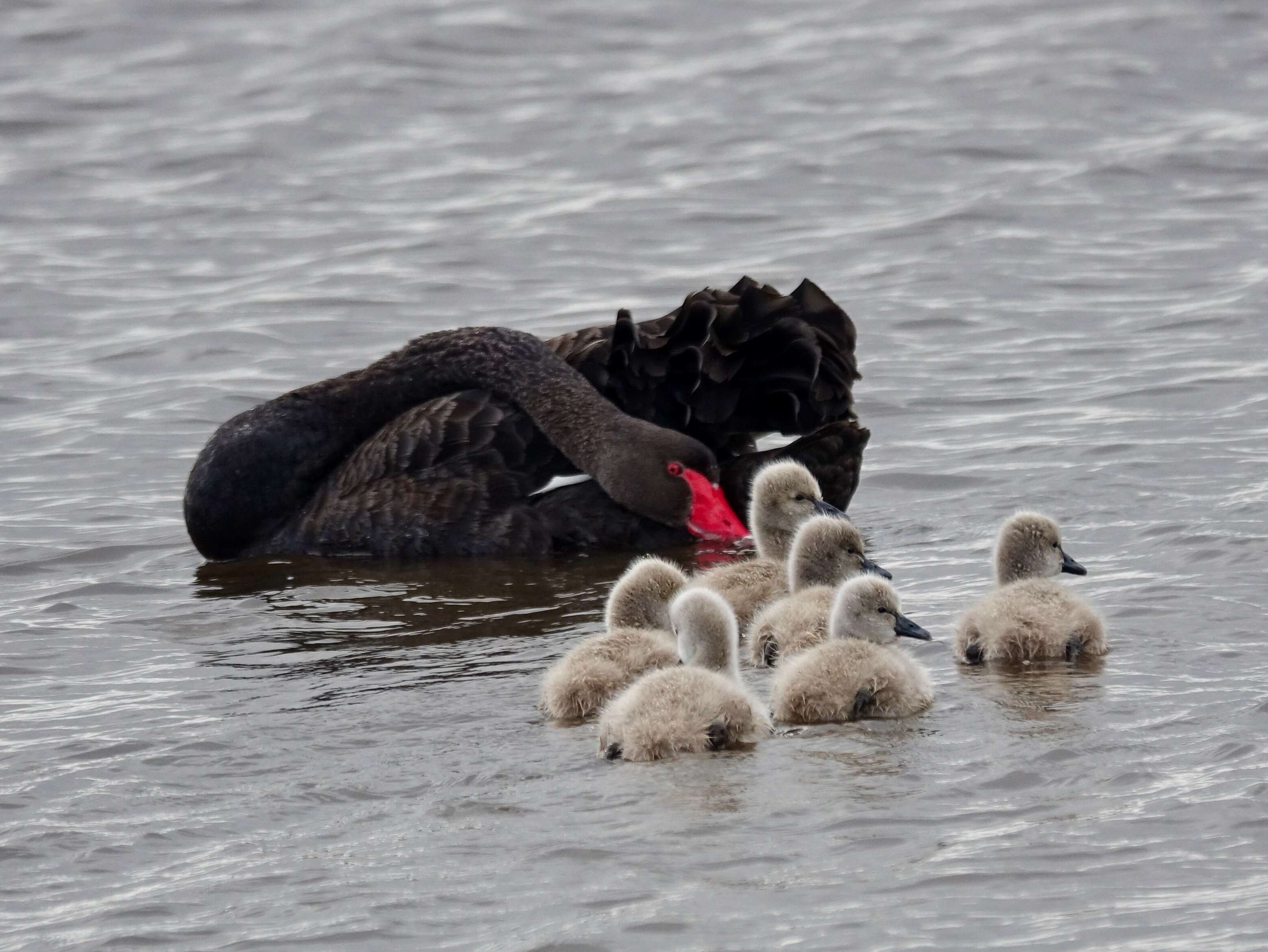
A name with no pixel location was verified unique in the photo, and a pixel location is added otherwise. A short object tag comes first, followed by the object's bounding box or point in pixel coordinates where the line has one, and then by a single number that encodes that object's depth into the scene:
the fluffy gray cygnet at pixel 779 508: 14.84
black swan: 16.37
